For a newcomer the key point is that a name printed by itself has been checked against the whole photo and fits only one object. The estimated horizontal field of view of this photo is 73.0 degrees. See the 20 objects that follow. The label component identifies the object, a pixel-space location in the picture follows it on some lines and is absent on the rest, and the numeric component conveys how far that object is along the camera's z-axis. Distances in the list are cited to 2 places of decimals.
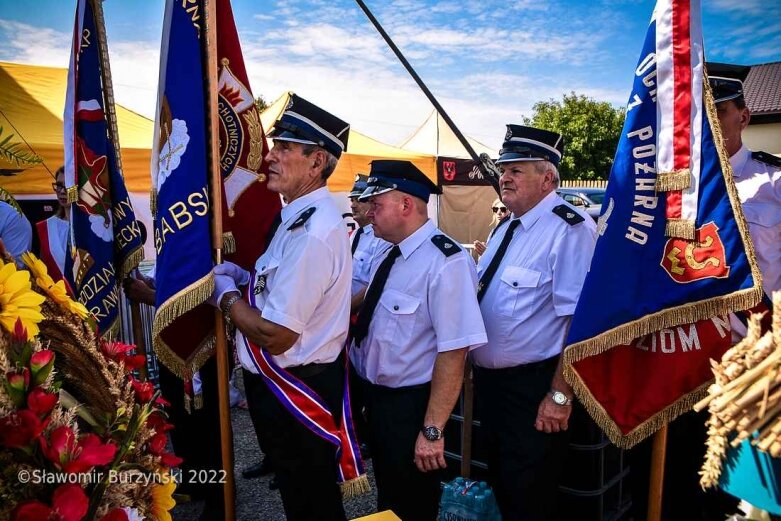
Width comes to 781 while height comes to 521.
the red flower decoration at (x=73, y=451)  0.89
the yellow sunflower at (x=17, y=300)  1.00
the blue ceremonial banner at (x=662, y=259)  1.87
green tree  29.16
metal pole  2.88
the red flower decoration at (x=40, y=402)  0.91
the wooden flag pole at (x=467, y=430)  2.86
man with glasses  3.73
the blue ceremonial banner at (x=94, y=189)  2.74
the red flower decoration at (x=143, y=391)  1.23
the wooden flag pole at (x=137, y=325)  3.02
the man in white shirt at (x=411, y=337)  2.31
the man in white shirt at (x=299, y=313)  2.10
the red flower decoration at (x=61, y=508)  0.85
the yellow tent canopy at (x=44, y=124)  6.15
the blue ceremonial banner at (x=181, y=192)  2.38
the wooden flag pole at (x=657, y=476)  2.02
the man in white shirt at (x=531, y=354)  2.46
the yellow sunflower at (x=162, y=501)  1.14
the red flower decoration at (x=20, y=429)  0.87
